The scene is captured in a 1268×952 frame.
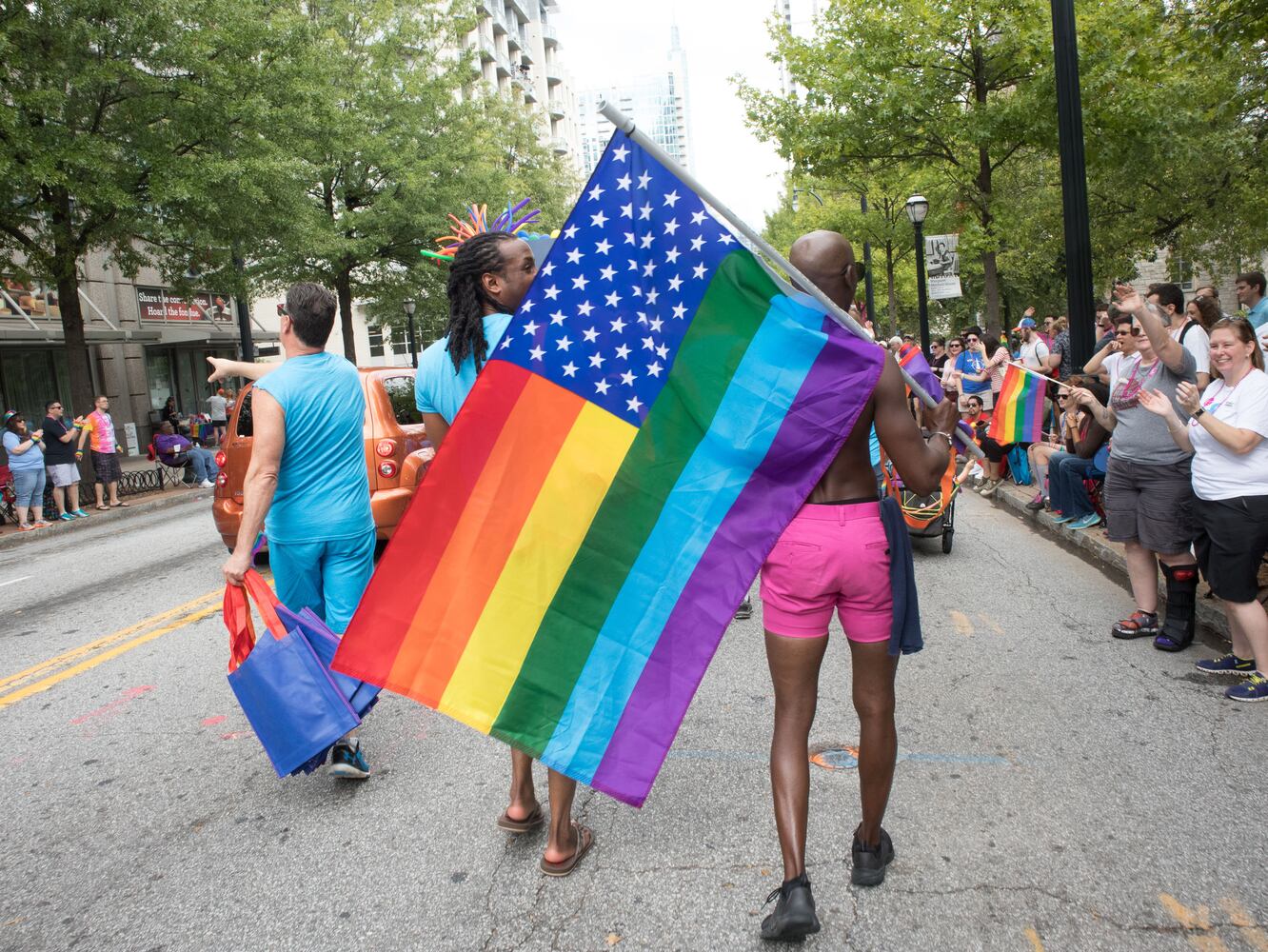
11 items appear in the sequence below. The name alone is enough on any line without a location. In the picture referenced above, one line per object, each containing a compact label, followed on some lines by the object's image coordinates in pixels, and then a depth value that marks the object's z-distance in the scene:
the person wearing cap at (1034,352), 13.10
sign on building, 28.59
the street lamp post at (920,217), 19.95
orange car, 8.05
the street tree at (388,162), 25.14
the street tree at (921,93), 18.78
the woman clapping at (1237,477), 4.68
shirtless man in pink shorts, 2.82
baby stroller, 8.11
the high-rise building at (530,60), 61.59
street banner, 19.86
